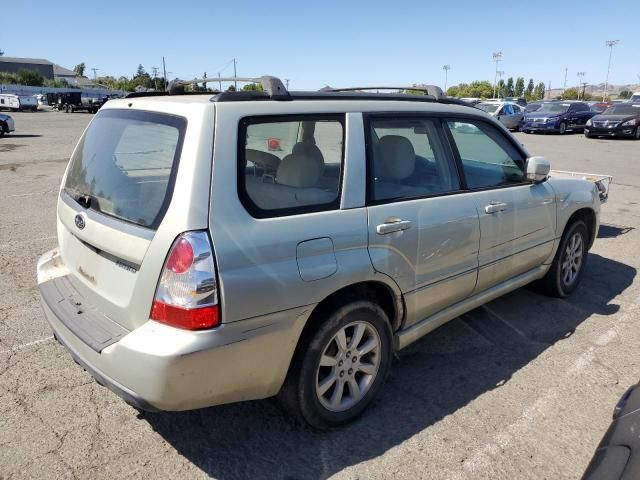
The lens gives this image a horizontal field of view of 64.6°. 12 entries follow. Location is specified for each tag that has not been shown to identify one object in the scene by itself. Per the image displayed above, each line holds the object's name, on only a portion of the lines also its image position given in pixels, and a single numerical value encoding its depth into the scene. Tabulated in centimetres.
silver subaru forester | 219
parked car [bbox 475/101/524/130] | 2558
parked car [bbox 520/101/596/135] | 2538
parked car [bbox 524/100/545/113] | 2747
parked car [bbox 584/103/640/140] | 2273
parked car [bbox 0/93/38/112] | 4491
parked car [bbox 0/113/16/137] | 2102
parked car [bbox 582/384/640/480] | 178
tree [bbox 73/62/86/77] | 14411
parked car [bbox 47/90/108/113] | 4656
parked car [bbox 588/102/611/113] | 2941
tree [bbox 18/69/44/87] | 8825
